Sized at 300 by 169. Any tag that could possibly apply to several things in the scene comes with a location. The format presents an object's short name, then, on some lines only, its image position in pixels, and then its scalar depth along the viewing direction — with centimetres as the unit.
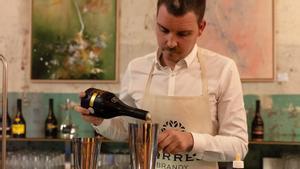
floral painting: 346
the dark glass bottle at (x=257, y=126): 319
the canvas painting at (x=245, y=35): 329
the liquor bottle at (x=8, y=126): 344
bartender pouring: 167
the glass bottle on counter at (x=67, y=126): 339
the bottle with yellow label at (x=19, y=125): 340
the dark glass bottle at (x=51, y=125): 344
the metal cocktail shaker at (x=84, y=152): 129
